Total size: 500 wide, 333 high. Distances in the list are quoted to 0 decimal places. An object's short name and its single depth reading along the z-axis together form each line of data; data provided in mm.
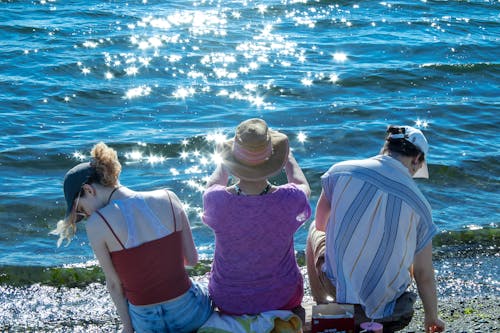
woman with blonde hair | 4551
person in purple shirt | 4688
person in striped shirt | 4914
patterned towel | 4660
